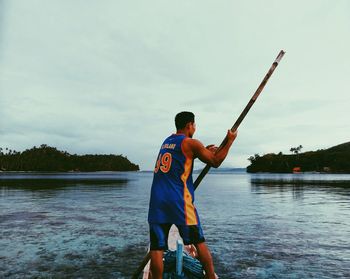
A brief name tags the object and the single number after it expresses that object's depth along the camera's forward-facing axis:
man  4.27
